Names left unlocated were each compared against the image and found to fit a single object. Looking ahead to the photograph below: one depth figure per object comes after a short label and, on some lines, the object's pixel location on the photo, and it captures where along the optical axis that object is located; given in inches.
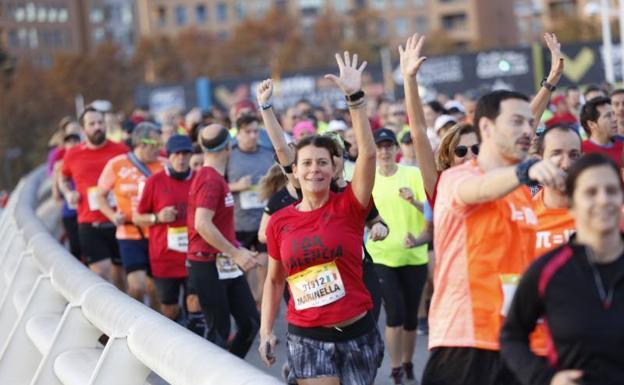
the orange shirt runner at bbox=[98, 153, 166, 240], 923.9
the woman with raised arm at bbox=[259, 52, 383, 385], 502.8
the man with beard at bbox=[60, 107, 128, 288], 1004.0
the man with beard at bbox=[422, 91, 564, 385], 379.4
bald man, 716.2
